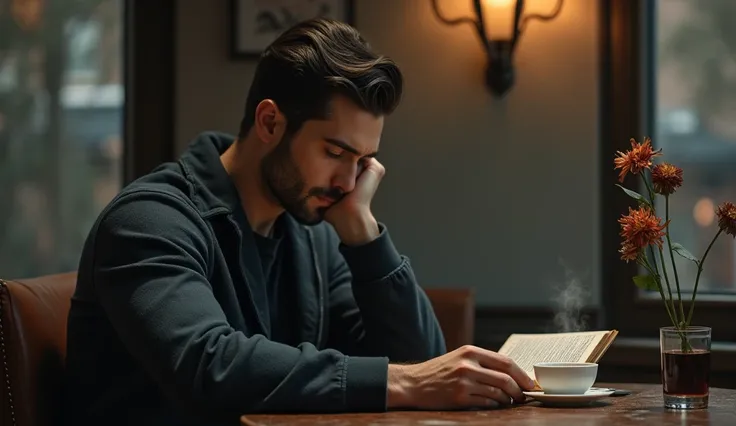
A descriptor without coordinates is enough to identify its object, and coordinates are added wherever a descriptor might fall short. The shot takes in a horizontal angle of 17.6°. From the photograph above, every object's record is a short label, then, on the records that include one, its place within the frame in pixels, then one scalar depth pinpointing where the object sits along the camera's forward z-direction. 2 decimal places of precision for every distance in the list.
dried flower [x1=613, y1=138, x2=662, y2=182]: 2.87
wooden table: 2.76
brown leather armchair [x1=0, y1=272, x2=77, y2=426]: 3.02
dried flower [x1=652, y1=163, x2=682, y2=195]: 2.87
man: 2.86
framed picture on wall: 4.10
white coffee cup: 2.90
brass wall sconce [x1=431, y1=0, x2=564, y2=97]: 3.96
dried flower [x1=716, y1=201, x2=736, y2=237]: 2.87
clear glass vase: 2.84
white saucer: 2.89
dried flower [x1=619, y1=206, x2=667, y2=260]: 2.83
